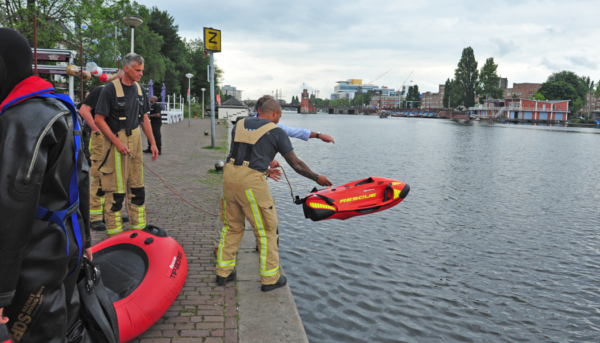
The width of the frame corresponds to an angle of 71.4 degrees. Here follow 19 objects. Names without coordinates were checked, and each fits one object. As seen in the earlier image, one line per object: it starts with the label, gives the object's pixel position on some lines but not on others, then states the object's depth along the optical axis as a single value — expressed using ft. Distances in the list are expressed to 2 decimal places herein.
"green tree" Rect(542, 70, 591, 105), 406.00
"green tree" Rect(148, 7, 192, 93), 193.88
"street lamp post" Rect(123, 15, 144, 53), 41.81
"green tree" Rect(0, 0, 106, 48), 67.87
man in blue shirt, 17.24
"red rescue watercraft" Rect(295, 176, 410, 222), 16.40
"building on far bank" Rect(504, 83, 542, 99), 489.67
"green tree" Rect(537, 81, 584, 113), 379.20
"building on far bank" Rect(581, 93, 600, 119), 401.29
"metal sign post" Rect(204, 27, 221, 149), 49.73
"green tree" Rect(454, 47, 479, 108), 363.76
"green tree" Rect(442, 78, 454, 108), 471.21
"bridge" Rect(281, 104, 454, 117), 512.63
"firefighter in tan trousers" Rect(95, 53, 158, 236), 16.83
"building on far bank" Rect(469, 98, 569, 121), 353.92
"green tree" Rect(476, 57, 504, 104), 369.50
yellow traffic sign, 49.70
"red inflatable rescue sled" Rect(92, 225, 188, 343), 10.68
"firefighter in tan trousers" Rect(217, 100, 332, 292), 13.48
